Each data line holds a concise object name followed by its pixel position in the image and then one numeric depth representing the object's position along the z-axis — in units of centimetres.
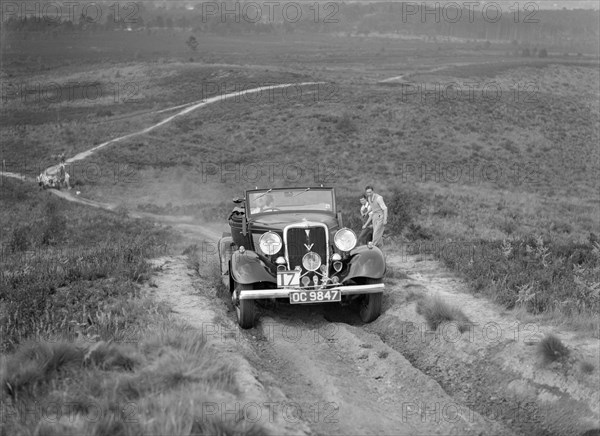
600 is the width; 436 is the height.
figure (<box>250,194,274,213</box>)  1255
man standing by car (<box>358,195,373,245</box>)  1548
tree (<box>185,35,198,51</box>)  9725
